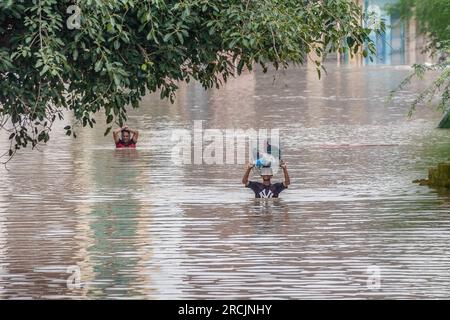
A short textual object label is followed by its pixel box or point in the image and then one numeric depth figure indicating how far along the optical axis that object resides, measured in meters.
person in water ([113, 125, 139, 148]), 40.31
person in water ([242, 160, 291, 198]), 27.33
